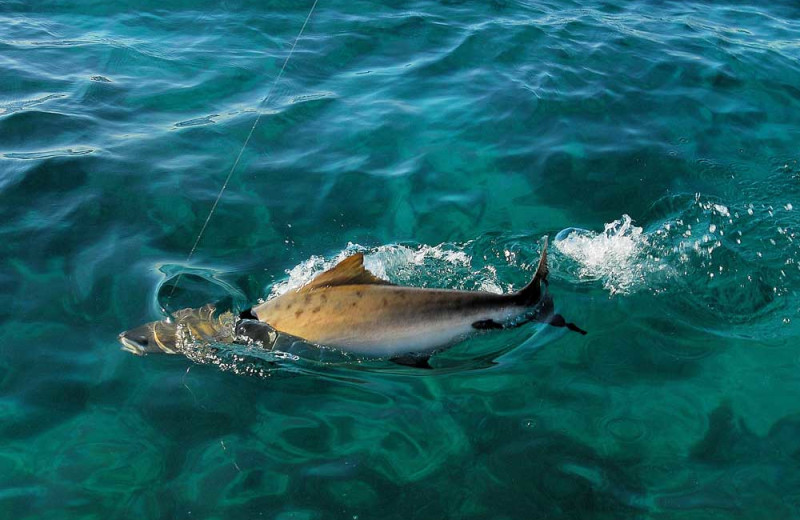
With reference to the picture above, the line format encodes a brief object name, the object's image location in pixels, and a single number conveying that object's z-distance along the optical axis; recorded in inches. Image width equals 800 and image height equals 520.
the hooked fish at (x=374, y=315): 208.2
